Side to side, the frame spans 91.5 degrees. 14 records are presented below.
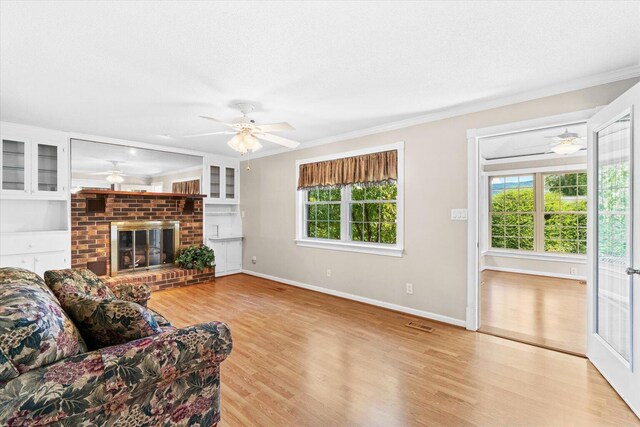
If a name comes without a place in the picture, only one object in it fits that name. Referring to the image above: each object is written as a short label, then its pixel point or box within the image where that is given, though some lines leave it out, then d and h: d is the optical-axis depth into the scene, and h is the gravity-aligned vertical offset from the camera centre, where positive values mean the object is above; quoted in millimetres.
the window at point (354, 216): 4250 -28
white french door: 2045 -221
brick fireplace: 4664 -141
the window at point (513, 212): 6523 +56
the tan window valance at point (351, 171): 4180 +638
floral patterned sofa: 1150 -667
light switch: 3467 +4
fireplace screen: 5008 -537
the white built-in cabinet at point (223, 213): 6094 +7
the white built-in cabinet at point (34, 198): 4008 +190
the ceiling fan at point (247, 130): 3096 +854
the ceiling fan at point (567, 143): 4398 +1032
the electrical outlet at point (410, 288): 3936 -939
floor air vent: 3373 -1253
